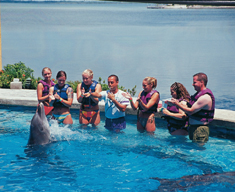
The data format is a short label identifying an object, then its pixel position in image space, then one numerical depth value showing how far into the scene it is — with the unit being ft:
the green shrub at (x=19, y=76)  39.91
